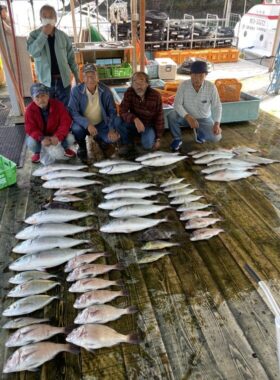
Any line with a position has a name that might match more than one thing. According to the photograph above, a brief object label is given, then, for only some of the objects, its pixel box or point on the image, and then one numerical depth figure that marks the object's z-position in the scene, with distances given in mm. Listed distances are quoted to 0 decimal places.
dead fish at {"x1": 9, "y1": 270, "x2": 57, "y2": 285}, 2248
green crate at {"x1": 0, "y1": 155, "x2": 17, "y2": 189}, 3426
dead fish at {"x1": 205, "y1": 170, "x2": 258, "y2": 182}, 3693
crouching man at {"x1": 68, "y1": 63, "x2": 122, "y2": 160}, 3945
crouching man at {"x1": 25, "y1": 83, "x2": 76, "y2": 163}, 3680
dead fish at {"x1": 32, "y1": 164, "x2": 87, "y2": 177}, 3633
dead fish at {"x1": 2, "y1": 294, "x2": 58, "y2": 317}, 2021
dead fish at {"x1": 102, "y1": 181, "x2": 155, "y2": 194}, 3344
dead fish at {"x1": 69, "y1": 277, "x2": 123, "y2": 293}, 2186
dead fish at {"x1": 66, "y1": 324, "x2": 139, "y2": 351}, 1816
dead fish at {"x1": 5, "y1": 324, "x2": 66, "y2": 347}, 1831
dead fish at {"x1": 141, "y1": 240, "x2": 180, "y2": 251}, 2625
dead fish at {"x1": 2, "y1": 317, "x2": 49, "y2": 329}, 1958
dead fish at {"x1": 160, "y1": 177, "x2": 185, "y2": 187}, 3534
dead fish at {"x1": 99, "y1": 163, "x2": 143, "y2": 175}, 3719
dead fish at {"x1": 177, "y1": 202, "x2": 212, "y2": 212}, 3107
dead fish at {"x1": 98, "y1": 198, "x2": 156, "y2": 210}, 3084
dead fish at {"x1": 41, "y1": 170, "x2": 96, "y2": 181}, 3529
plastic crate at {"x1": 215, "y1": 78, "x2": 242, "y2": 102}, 5164
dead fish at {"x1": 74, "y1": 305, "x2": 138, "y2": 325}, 1960
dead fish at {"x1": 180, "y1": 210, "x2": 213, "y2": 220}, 2969
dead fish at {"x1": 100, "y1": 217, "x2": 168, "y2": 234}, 2787
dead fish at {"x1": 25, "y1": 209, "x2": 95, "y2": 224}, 2873
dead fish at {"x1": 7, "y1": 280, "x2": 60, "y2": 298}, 2143
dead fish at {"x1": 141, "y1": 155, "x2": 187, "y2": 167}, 3889
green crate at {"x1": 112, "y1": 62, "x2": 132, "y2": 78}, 6652
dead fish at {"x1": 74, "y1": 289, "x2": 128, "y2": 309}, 2072
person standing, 4051
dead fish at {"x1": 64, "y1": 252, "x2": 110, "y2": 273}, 2386
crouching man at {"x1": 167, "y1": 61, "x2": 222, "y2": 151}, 4160
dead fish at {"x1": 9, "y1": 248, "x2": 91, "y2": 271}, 2357
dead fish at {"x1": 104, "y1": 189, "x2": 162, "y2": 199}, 3221
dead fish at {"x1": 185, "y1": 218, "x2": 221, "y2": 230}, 2849
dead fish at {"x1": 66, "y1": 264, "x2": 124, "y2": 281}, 2287
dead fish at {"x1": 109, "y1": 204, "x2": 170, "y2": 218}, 2967
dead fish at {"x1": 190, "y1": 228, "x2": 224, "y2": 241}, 2715
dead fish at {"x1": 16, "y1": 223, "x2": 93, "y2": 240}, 2680
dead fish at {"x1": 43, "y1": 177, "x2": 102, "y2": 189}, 3457
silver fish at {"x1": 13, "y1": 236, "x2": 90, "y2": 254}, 2523
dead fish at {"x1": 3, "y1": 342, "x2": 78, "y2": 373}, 1709
